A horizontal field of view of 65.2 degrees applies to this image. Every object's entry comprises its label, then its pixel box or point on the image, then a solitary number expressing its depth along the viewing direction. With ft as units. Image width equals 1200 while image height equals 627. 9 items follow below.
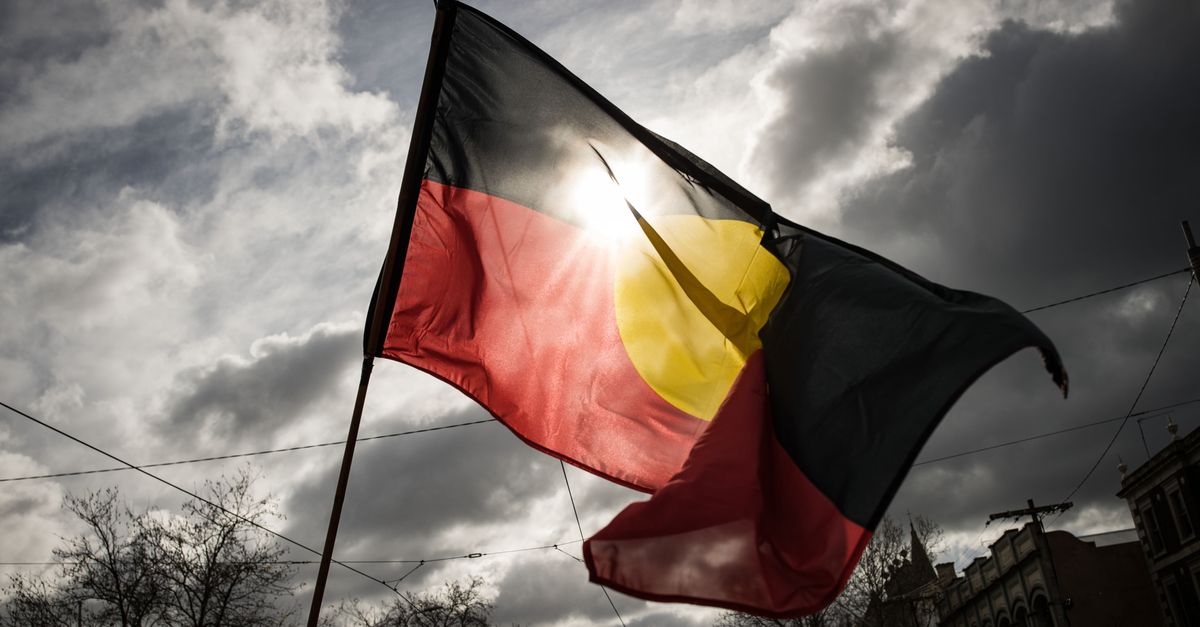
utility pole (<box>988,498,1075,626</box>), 130.82
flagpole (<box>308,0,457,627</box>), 19.65
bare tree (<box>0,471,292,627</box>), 98.37
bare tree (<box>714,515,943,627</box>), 128.16
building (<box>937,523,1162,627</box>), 142.72
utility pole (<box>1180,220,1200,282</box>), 79.02
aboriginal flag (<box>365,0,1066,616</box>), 13.98
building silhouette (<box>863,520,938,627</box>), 129.90
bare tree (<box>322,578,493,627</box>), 167.73
